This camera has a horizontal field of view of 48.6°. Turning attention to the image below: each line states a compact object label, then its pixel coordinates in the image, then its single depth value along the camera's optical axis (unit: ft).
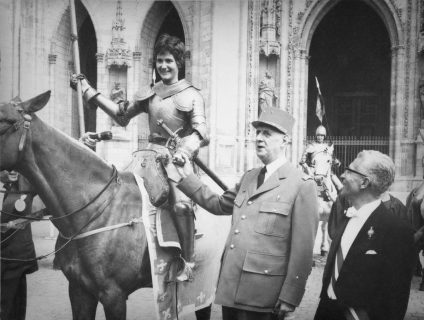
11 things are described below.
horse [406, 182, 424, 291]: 23.04
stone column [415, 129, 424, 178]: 45.01
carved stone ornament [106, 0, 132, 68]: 50.06
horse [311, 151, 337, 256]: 31.19
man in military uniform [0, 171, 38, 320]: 13.94
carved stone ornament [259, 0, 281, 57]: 48.21
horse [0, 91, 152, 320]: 10.52
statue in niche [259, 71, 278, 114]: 48.11
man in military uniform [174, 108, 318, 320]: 8.95
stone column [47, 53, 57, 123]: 50.98
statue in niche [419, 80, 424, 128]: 45.34
